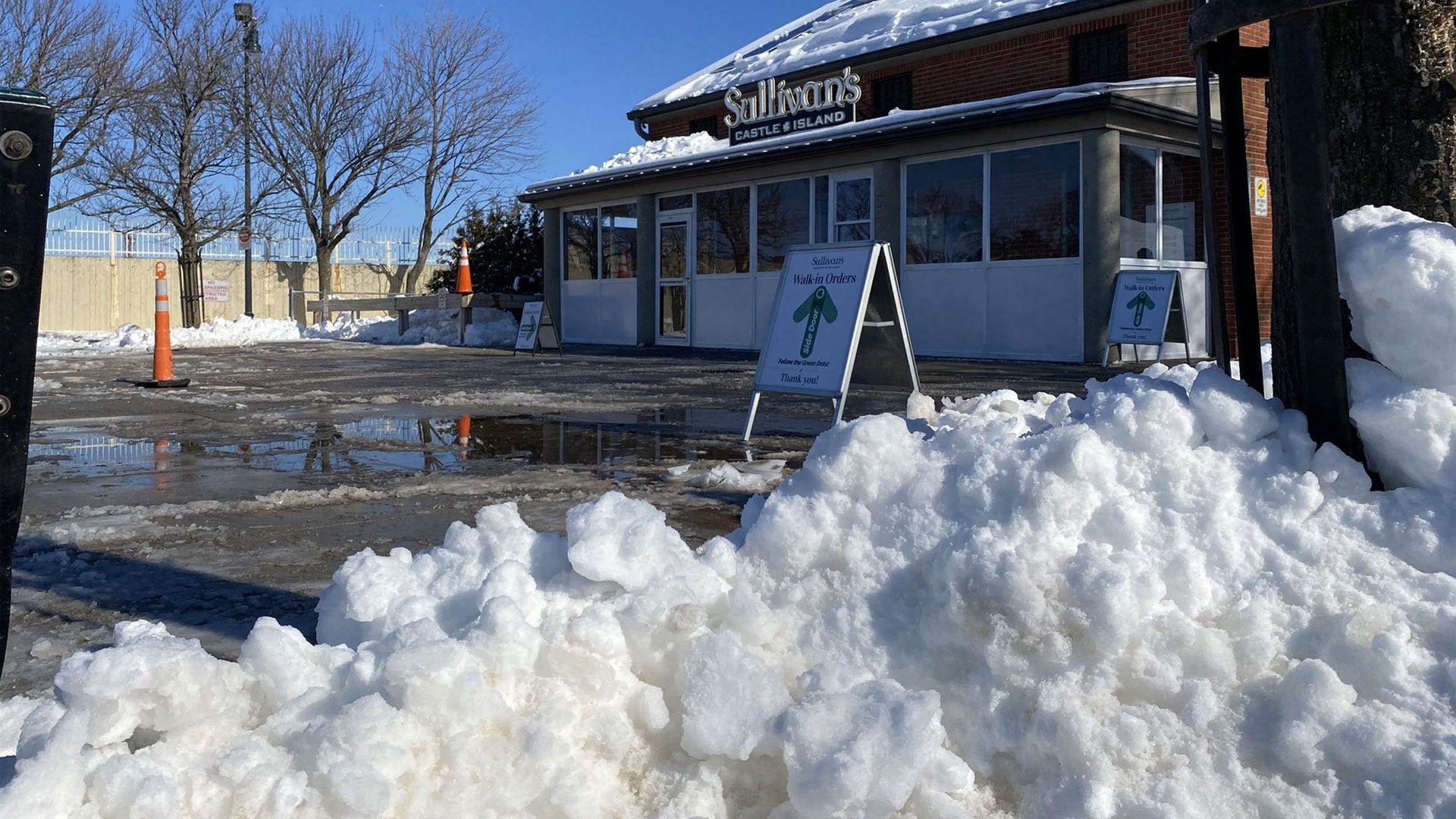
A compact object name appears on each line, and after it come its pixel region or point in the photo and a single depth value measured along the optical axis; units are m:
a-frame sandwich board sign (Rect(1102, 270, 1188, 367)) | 13.06
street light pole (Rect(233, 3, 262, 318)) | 30.36
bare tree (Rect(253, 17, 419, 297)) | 32.94
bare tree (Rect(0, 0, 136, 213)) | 27.45
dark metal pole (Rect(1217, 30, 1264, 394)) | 3.14
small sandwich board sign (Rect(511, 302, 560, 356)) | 18.41
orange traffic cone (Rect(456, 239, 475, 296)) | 22.44
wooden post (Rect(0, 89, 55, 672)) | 1.73
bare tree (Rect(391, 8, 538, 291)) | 35.38
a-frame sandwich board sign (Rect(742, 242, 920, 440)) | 6.88
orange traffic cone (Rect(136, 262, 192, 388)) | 11.60
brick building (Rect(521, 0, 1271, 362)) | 14.01
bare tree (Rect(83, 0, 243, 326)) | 29.70
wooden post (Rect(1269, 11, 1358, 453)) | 2.73
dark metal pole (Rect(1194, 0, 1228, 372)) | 3.16
